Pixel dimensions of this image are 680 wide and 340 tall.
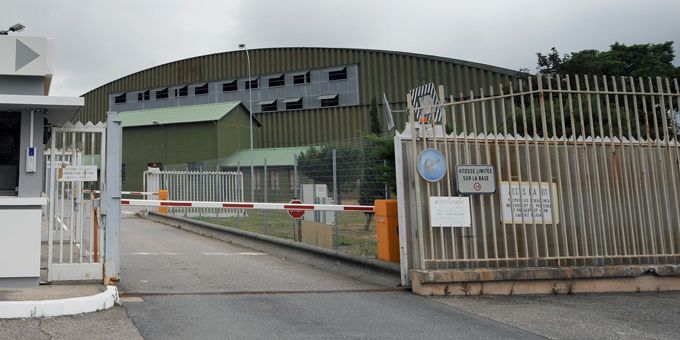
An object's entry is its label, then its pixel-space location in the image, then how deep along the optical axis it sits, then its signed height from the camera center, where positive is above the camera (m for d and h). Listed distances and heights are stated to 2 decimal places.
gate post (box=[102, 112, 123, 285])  6.84 +0.18
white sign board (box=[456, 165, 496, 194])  7.33 +0.26
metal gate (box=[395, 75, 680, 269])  7.34 +0.00
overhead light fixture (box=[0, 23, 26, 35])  8.05 +3.04
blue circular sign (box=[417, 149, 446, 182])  7.25 +0.49
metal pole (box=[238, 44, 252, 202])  15.51 +0.75
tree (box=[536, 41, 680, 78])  35.78 +9.78
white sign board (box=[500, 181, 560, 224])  7.50 -0.12
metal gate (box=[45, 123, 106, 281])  6.61 +0.36
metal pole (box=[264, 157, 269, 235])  14.28 +0.70
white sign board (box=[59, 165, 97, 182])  6.60 +0.55
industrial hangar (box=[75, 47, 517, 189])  41.70 +10.66
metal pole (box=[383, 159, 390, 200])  10.06 +0.31
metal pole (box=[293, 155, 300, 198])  12.33 +0.61
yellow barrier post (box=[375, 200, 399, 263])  8.08 -0.44
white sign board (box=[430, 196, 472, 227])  7.16 -0.20
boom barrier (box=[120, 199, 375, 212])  9.39 +0.01
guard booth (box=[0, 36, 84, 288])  6.26 +1.16
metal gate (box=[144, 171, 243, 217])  18.84 +0.88
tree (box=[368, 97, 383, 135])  36.00 +6.11
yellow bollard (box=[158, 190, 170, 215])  19.60 +0.63
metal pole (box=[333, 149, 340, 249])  10.80 +0.42
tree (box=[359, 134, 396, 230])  10.27 +0.54
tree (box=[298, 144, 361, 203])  10.51 +0.85
